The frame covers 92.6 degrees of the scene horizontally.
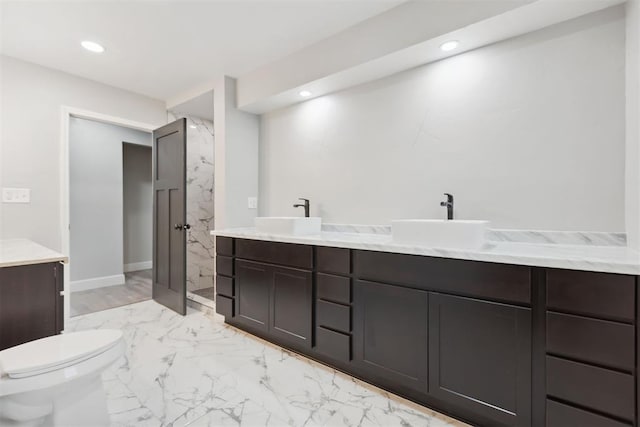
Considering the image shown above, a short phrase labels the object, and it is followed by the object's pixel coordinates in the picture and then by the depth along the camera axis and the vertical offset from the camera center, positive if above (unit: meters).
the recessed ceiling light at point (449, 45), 1.90 +1.05
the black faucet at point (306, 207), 2.74 +0.04
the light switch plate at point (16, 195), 2.63 +0.15
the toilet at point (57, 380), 1.20 -0.68
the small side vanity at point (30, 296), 1.57 -0.45
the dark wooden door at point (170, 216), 3.12 -0.05
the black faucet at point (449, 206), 1.92 +0.03
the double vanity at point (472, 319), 1.20 -0.54
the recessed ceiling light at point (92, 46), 2.45 +1.35
